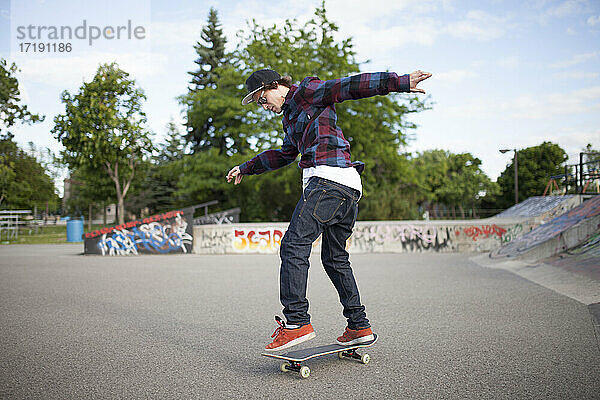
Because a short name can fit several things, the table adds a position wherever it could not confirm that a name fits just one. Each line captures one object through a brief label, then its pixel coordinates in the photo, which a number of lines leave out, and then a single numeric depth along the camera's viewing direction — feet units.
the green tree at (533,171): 208.03
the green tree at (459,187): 213.05
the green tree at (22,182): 112.58
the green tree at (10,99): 94.57
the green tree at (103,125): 77.61
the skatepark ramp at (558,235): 30.50
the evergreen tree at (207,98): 100.58
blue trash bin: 82.17
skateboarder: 10.59
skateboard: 10.41
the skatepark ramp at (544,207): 56.03
